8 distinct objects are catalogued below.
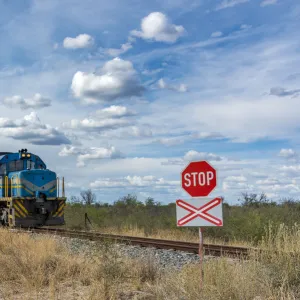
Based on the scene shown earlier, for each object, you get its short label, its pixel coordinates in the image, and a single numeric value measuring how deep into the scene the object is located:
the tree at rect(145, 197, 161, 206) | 37.19
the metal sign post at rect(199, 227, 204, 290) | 6.59
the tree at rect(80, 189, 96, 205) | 42.43
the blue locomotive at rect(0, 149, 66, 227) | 21.00
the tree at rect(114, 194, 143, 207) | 37.34
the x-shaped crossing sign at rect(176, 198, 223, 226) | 6.75
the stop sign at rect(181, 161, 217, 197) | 6.82
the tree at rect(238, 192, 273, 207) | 28.78
